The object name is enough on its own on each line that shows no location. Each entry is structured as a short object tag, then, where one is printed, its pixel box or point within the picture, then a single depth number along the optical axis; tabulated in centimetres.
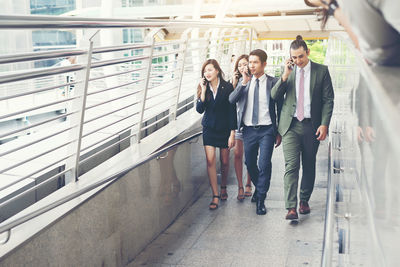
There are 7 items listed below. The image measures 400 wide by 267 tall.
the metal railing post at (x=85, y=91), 418
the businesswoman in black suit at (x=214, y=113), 719
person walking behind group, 754
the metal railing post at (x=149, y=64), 559
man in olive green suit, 636
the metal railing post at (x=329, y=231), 256
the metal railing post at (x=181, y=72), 705
